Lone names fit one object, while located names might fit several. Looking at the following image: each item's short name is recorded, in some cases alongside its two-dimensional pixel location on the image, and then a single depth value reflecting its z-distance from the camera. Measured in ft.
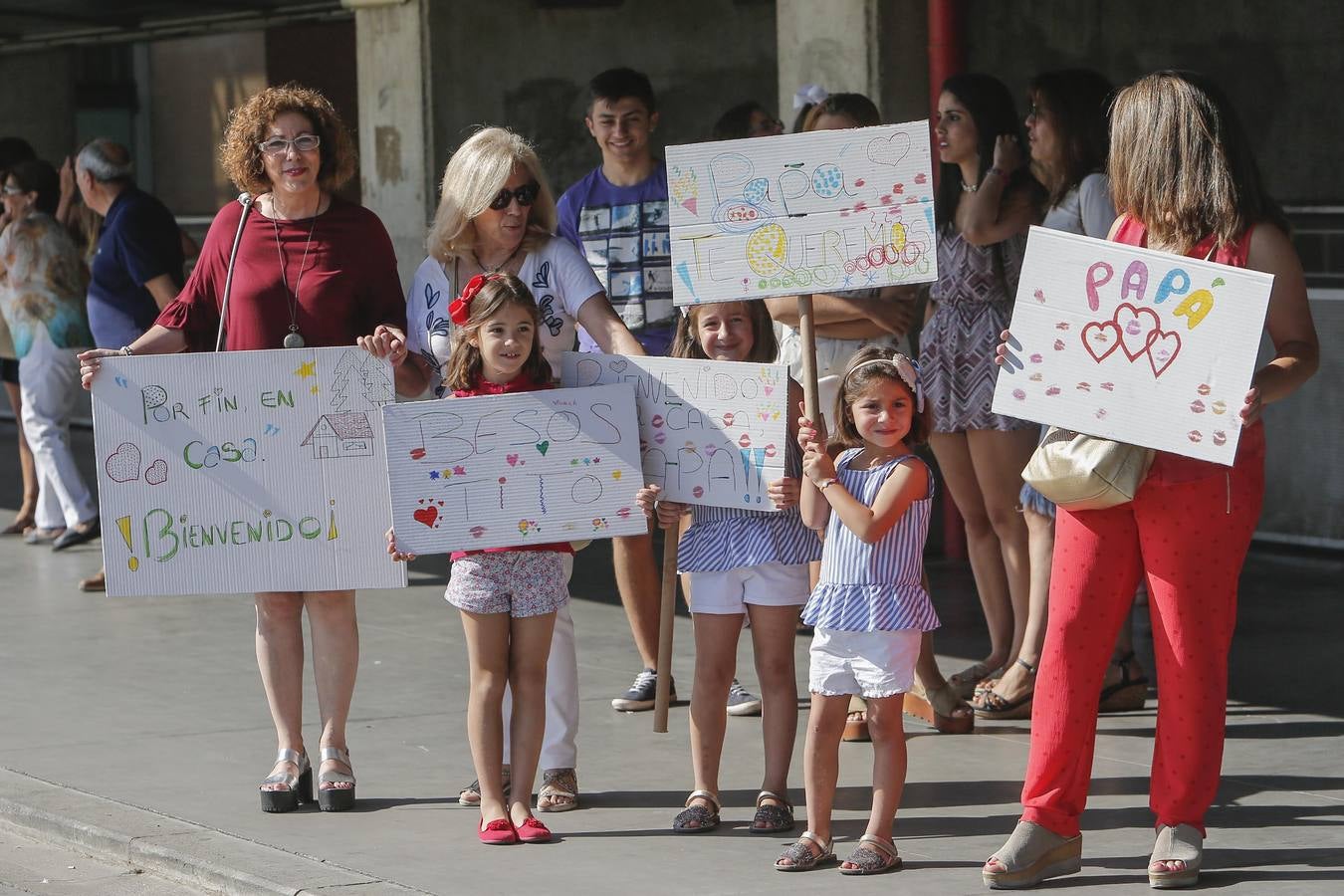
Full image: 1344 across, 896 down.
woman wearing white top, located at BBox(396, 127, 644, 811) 36.32
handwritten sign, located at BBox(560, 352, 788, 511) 34.47
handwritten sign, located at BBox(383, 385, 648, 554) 34.37
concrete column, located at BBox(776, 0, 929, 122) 59.82
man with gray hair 60.03
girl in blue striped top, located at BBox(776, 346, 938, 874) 32.27
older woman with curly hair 36.88
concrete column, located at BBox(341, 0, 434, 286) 75.31
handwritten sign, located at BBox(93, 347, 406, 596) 36.52
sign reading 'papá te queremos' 34.81
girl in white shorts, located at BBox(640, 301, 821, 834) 34.88
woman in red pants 30.60
